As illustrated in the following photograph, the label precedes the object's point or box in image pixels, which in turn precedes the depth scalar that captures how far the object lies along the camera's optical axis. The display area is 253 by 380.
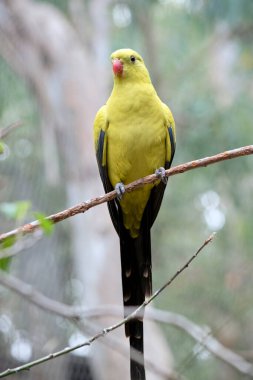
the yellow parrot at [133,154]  5.80
